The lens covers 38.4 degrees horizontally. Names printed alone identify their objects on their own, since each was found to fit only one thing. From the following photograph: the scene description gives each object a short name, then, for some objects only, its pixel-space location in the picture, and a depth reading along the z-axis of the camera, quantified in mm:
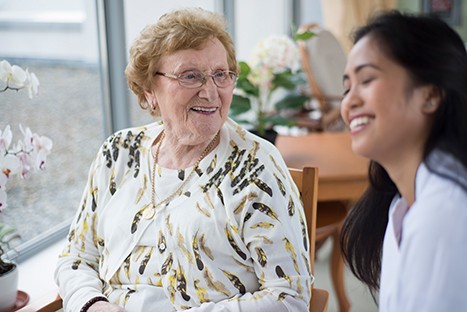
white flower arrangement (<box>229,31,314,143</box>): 2725
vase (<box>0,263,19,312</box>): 1679
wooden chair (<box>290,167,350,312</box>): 2623
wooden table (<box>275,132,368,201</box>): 2555
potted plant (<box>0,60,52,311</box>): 1617
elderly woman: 1545
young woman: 975
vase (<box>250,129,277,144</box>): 2709
